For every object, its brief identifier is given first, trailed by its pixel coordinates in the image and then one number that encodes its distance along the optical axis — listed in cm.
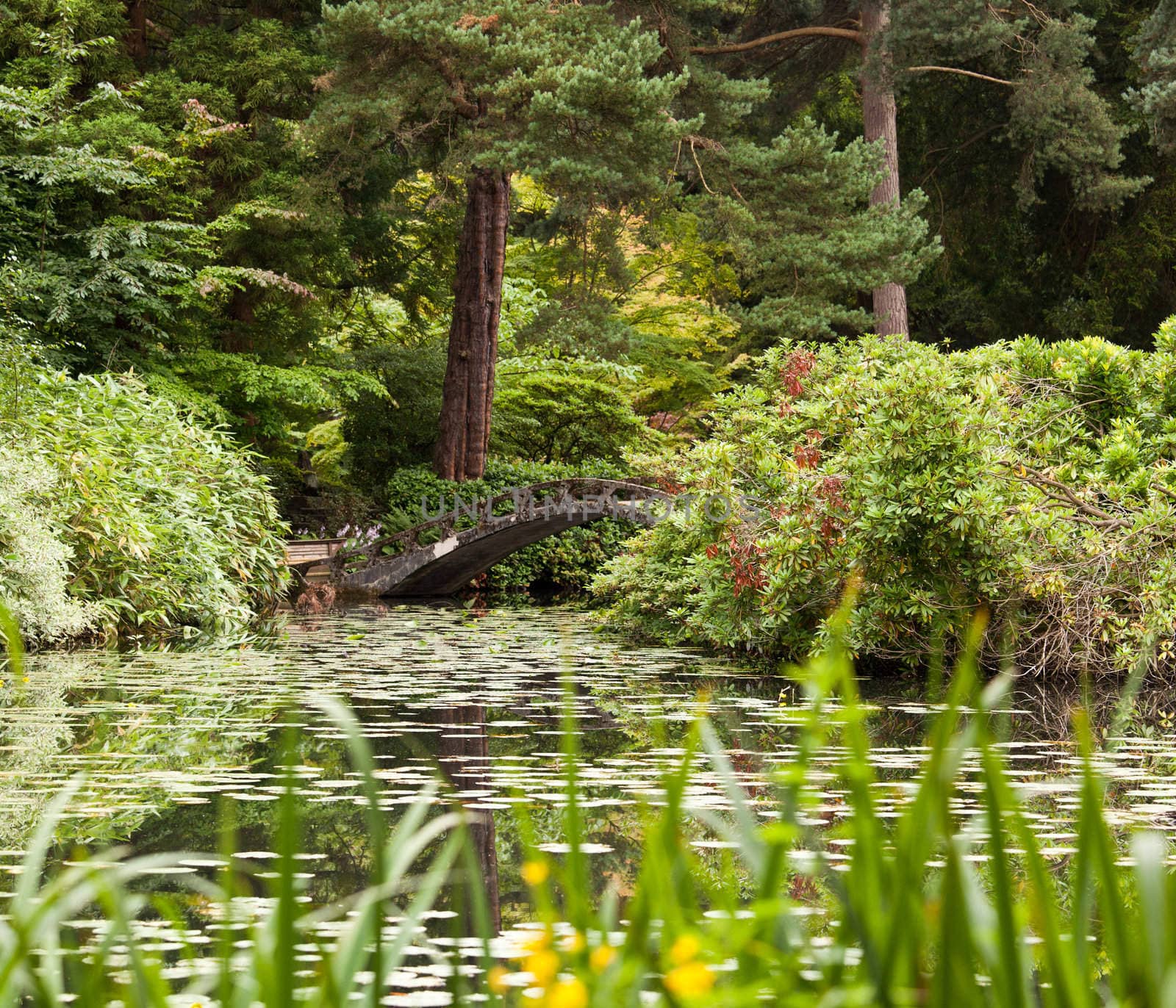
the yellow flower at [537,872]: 571
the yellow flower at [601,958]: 555
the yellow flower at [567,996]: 476
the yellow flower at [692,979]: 461
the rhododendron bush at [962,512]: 3935
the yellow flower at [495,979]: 566
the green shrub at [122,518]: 4504
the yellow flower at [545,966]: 509
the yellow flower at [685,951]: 477
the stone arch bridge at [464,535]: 5766
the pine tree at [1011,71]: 5860
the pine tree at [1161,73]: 5650
